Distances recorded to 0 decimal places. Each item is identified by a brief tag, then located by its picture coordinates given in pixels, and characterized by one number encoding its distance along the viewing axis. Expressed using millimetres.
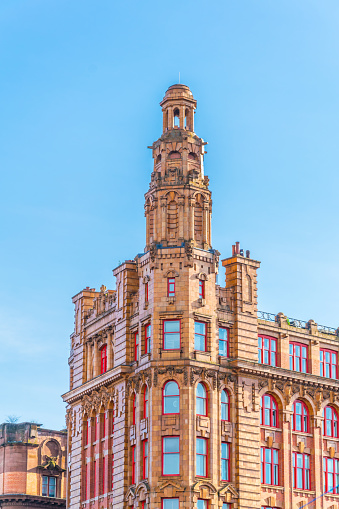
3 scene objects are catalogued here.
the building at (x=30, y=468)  117688
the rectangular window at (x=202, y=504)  84988
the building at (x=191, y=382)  86812
